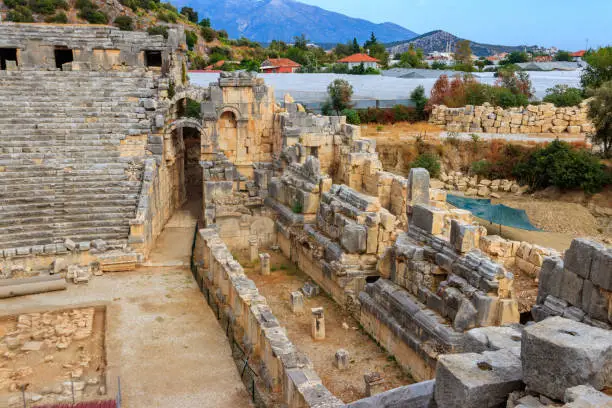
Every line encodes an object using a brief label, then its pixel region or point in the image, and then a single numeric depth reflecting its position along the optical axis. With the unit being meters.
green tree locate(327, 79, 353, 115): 36.94
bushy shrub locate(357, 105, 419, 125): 37.22
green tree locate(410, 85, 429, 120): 38.94
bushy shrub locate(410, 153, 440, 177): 31.48
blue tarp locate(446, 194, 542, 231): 25.30
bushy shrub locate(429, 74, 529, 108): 37.81
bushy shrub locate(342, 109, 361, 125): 35.62
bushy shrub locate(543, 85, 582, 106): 36.94
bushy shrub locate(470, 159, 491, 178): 32.12
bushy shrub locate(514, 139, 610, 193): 28.11
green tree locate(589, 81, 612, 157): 29.25
